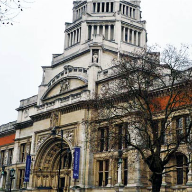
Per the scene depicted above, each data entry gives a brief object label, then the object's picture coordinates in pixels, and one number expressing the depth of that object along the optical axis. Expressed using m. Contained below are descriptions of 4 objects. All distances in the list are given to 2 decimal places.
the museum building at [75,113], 39.38
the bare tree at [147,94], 24.16
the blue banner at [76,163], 39.21
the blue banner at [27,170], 47.09
